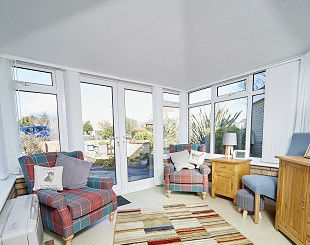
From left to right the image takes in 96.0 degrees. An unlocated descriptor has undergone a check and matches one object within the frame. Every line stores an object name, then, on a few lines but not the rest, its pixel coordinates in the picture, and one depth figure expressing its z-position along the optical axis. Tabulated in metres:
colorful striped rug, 1.60
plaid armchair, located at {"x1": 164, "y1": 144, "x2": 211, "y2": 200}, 2.52
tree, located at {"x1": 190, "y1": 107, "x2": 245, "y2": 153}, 2.96
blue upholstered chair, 1.84
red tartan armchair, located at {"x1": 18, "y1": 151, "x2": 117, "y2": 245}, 1.46
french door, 2.66
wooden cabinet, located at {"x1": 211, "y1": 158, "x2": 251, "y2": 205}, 2.30
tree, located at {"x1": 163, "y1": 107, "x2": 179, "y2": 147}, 3.64
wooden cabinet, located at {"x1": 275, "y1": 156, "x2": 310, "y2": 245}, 1.37
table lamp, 2.57
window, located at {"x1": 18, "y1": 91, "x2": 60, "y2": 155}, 2.10
